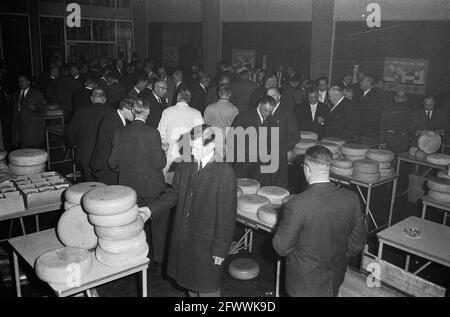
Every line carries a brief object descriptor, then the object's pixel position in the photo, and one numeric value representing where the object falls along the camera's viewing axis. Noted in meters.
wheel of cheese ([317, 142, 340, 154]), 6.29
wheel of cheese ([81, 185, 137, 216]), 3.22
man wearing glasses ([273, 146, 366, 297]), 2.81
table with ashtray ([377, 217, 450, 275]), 3.72
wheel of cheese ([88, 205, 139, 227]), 3.24
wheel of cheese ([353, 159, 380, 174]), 5.61
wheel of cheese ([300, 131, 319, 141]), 6.83
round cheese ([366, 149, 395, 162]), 5.84
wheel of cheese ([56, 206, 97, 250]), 3.53
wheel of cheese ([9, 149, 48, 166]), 5.08
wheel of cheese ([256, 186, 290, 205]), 4.52
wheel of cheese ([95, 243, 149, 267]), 3.33
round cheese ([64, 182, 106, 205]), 3.84
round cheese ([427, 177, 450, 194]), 5.04
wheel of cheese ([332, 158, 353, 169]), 5.86
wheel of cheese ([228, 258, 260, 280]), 4.77
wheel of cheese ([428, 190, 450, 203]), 5.05
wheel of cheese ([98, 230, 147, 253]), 3.32
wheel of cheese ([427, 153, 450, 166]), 6.33
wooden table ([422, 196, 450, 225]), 4.99
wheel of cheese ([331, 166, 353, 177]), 5.86
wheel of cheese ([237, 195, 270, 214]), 4.34
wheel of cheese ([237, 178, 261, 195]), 4.76
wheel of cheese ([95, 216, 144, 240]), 3.29
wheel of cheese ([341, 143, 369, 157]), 6.03
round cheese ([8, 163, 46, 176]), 5.11
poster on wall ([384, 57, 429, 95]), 9.52
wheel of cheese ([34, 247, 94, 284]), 3.04
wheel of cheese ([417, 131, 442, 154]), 6.65
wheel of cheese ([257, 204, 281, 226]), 4.06
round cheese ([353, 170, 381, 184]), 5.60
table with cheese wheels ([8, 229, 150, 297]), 3.12
